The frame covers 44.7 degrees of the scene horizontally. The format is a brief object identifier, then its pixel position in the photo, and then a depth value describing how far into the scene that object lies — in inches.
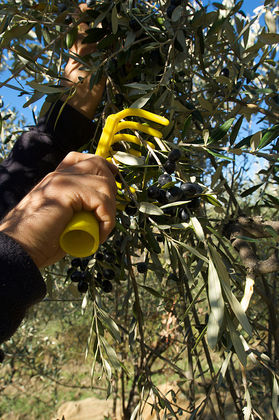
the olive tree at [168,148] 30.7
